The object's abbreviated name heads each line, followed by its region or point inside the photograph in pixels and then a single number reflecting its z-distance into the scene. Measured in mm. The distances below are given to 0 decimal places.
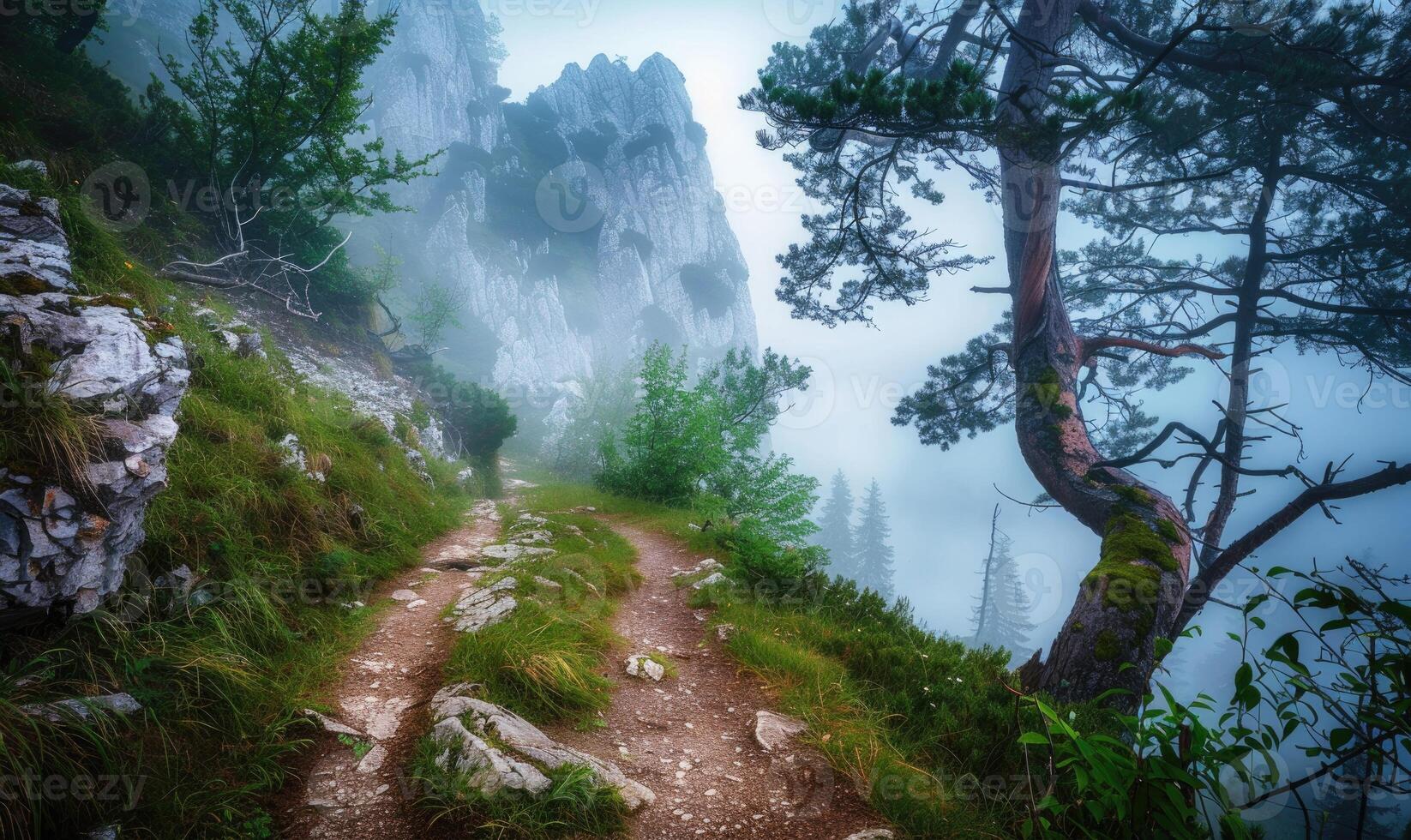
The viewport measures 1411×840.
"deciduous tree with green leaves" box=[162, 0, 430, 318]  9484
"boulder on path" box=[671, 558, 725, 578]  6691
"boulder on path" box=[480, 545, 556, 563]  6328
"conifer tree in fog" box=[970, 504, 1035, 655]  40500
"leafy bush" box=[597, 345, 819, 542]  10789
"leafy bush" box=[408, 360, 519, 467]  15922
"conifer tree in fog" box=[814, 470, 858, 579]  51062
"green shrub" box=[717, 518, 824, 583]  6027
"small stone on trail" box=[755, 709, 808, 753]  3527
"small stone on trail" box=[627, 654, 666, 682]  4266
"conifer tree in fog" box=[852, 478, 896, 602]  47562
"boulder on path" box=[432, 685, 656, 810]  2715
